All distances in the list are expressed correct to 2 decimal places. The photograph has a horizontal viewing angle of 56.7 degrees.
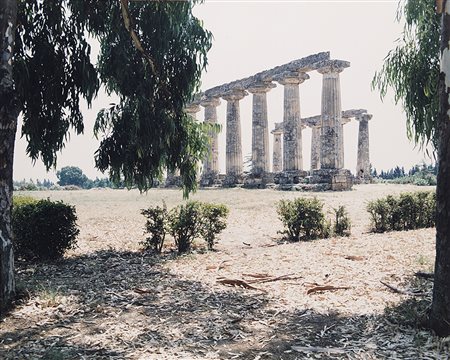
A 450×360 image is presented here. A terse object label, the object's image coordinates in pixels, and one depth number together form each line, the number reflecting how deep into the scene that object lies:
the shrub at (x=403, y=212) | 12.02
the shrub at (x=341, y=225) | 11.48
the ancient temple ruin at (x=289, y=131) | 26.20
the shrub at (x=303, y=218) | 10.88
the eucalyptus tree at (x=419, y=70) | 7.52
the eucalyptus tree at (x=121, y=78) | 7.34
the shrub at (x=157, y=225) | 9.25
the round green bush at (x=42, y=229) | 8.04
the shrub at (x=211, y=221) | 9.55
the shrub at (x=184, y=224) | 9.23
